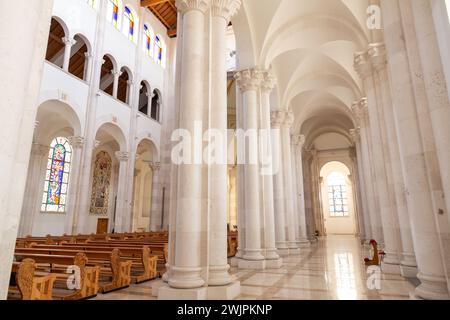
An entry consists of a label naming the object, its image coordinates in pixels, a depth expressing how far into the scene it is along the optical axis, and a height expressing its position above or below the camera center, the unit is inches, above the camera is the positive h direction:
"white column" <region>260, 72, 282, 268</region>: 332.8 +58.0
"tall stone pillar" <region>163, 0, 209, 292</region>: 182.1 +37.1
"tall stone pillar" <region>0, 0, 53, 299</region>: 96.6 +42.6
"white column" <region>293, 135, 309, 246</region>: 641.6 +113.4
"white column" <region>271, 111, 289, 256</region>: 424.5 +24.1
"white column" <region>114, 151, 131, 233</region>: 665.0 +56.7
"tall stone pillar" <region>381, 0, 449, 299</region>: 144.8 +31.6
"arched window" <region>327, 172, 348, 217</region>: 1170.6 +135.0
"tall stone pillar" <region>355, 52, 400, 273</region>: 311.9 +81.2
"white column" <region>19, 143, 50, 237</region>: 642.8 +98.0
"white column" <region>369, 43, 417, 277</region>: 271.4 +66.9
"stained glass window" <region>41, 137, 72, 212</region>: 717.3 +134.2
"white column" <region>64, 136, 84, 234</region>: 550.0 +83.5
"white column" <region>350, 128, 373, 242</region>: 637.9 +85.4
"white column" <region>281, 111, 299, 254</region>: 514.1 +106.5
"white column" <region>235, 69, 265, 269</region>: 315.3 +61.8
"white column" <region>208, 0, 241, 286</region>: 194.4 +53.9
